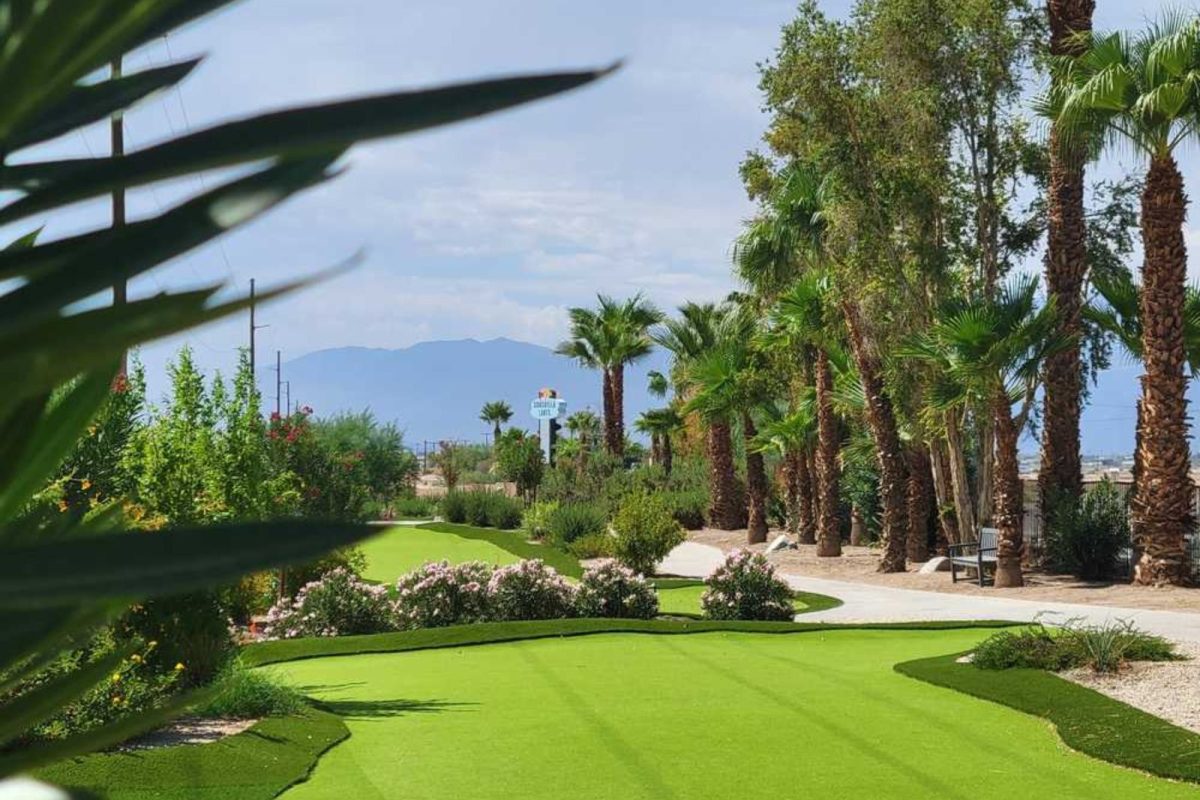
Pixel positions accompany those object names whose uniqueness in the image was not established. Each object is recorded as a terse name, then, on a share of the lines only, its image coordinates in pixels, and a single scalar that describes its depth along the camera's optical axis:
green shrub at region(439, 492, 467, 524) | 44.84
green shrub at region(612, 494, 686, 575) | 23.97
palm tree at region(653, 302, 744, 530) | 38.50
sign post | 52.48
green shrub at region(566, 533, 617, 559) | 29.11
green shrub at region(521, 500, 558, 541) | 35.39
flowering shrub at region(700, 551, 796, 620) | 18.11
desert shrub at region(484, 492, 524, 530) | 42.88
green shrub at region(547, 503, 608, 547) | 32.09
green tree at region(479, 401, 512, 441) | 76.25
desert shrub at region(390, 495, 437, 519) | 50.03
